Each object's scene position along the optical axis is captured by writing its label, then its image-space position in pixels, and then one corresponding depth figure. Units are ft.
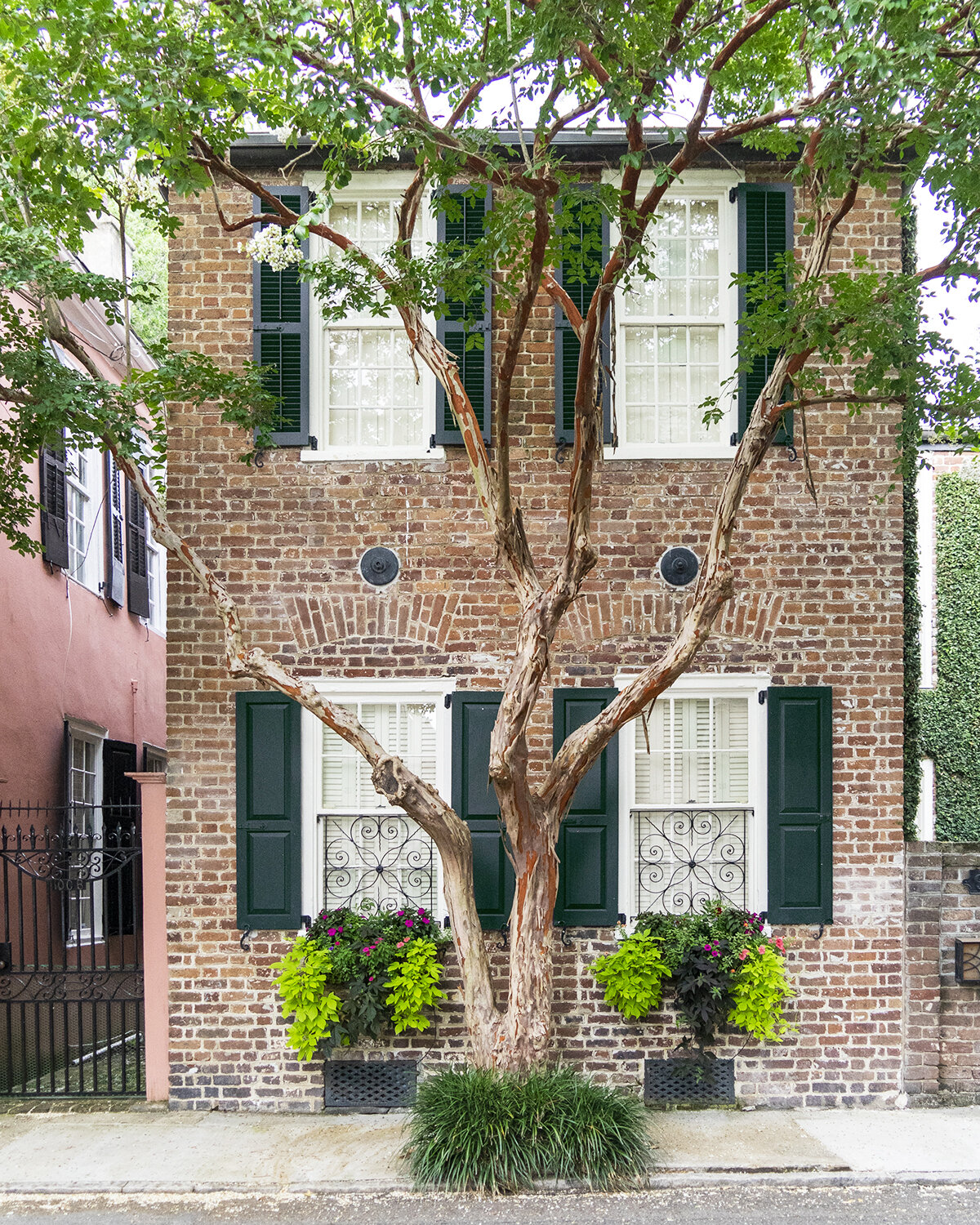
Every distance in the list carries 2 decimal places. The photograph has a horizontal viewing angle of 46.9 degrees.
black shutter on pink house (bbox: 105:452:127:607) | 39.99
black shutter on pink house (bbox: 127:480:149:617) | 41.70
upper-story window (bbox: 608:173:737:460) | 26.53
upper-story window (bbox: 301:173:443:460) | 26.55
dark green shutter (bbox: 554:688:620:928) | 25.26
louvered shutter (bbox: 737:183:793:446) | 26.23
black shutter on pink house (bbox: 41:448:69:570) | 34.14
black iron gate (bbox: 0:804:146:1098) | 25.34
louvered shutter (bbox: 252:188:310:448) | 26.22
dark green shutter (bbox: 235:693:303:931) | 25.43
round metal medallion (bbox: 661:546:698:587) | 26.05
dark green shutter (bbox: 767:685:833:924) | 25.38
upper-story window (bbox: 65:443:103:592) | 37.40
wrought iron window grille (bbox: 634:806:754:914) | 25.59
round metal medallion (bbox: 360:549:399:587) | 26.11
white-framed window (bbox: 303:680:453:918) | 25.68
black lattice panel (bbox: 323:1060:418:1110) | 24.99
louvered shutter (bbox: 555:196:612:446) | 26.02
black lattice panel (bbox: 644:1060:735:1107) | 25.11
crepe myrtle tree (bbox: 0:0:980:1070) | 18.92
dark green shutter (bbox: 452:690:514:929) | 25.30
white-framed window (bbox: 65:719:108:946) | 35.65
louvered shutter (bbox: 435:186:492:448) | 26.07
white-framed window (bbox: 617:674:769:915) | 25.61
